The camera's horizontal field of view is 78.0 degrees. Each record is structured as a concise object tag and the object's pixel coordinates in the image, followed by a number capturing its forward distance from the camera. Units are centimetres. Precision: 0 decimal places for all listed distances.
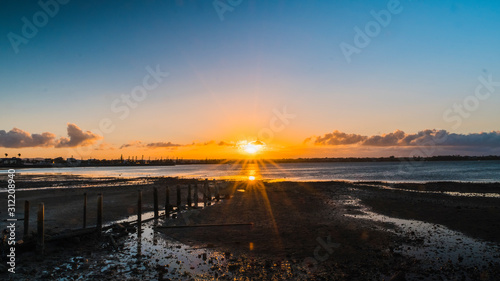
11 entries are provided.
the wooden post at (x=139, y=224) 1564
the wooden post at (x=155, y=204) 2030
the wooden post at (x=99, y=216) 1451
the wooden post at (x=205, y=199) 2737
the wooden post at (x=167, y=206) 2150
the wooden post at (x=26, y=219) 1408
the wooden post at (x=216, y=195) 3012
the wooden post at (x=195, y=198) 2645
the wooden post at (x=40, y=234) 1178
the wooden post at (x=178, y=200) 2419
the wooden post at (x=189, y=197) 2563
